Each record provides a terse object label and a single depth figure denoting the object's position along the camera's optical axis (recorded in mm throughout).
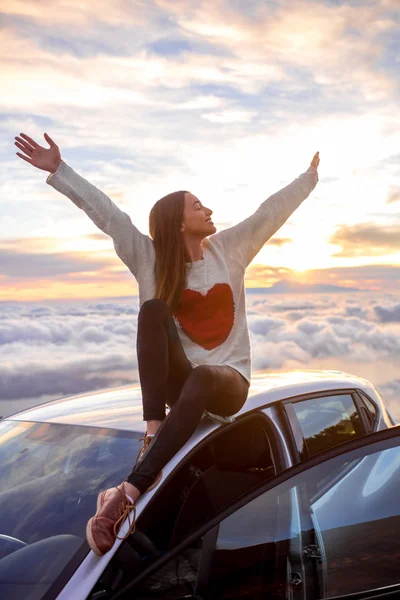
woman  2701
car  1901
